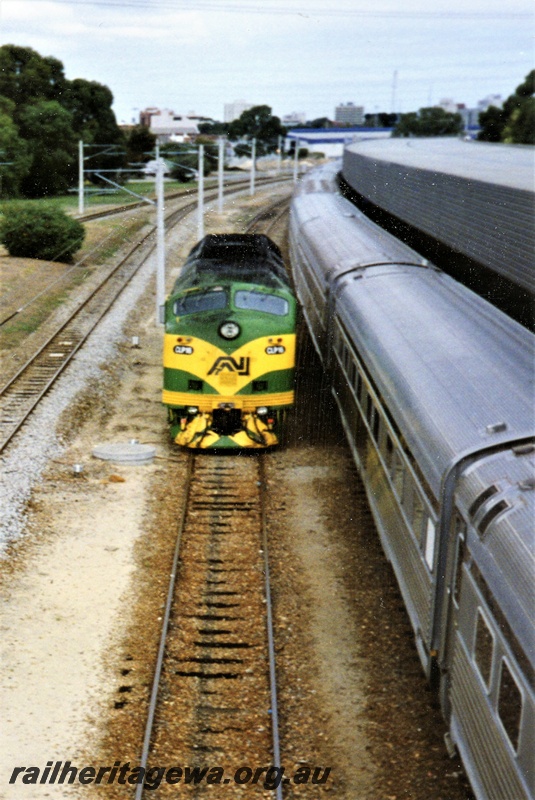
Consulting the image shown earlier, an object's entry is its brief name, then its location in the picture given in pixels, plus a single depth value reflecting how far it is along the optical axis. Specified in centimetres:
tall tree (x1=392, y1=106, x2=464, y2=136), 9569
